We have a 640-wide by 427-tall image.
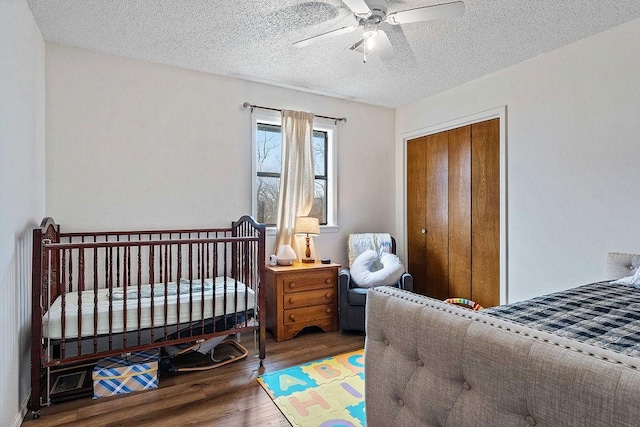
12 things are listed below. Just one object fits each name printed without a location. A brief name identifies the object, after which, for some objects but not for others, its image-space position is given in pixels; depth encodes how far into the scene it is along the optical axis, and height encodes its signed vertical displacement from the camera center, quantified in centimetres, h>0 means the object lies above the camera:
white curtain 359 +41
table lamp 346 -13
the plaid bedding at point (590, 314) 133 -45
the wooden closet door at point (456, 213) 335 +0
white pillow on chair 337 -56
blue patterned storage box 223 -103
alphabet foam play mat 198 -112
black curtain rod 346 +105
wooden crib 207 -59
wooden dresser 315 -77
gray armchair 324 -83
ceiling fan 188 +111
